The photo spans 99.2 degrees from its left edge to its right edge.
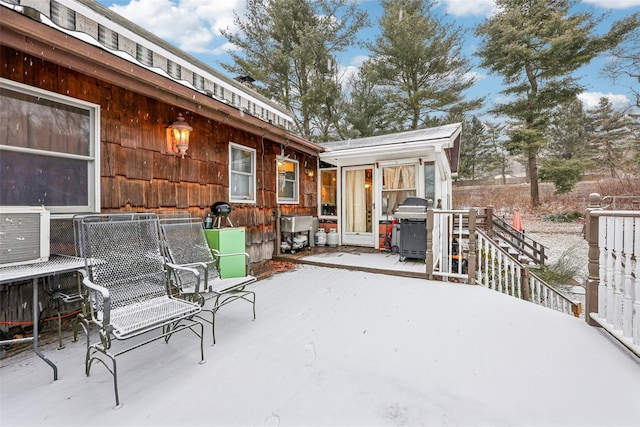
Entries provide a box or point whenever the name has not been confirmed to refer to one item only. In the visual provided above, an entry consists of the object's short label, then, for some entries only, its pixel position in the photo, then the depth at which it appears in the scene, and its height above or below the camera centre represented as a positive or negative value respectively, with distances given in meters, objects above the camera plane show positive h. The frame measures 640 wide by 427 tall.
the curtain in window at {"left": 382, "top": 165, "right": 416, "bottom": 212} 6.41 +0.66
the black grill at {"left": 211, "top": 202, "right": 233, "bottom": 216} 4.30 +0.04
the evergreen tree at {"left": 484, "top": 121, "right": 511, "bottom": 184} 21.20 +4.99
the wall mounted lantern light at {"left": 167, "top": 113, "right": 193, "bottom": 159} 3.74 +1.05
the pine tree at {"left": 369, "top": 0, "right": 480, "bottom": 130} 12.26 +6.92
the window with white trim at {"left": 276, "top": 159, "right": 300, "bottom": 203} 6.36 +0.75
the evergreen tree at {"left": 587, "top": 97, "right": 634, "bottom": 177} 13.77 +5.52
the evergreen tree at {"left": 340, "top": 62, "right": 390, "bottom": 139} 13.19 +5.00
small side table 1.81 -0.42
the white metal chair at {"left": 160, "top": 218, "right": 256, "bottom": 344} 2.66 -0.53
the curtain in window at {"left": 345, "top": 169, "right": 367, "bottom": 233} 7.08 +0.24
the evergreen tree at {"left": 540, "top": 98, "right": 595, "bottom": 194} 12.52 +4.19
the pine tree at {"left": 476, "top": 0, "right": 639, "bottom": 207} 11.35 +6.93
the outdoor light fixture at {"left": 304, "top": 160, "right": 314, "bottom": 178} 7.22 +1.10
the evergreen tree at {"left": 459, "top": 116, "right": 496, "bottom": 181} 19.44 +4.51
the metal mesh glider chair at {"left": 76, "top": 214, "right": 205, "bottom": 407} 1.88 -0.59
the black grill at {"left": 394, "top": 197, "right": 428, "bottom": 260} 5.17 -0.38
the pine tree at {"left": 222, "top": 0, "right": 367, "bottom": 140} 11.23 +7.14
